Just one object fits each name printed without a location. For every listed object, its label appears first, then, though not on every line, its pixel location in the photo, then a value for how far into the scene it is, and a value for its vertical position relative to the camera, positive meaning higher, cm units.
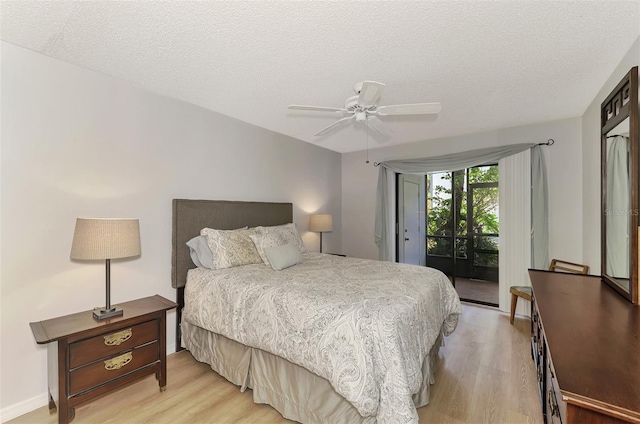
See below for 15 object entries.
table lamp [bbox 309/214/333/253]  435 -14
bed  157 -76
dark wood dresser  77 -47
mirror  153 +16
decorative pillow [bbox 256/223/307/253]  315 -23
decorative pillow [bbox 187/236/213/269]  274 -37
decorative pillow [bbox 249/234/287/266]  293 -30
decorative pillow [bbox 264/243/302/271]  273 -41
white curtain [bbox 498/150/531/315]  365 -15
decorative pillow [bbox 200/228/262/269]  272 -34
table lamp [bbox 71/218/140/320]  189 -18
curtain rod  351 +86
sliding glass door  419 -24
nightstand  176 -93
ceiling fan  194 +81
